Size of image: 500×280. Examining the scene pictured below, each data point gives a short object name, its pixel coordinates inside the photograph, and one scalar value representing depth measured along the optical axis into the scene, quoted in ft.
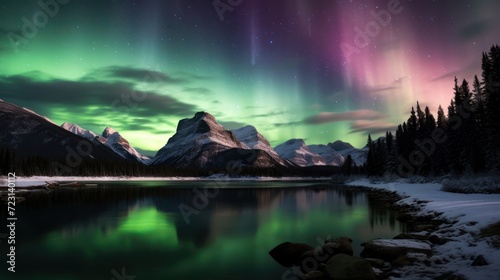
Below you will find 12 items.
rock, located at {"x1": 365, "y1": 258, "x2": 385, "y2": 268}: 50.90
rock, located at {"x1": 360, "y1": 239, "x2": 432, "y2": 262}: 53.98
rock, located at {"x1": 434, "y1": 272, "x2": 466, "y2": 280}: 38.79
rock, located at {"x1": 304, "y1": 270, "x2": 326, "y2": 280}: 46.91
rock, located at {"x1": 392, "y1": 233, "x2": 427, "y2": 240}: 66.70
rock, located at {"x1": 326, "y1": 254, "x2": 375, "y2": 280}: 43.68
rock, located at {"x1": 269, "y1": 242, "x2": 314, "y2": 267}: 60.85
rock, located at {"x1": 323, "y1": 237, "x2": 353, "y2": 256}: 60.62
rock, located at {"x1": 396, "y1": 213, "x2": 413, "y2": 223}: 102.06
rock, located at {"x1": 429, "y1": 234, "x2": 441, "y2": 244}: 60.59
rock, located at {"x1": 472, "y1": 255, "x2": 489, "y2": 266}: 43.05
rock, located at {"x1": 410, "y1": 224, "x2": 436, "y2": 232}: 77.84
